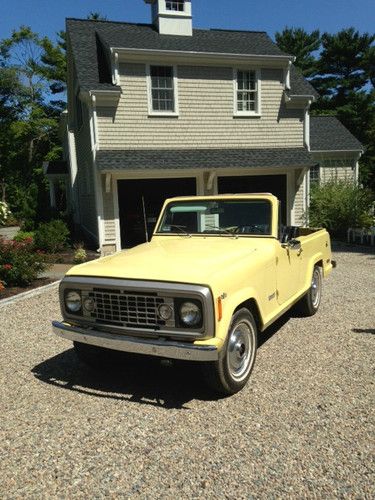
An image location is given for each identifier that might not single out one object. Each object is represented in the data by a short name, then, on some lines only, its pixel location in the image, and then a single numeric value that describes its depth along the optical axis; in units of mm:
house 13070
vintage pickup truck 3518
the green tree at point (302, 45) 39000
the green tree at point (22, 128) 36438
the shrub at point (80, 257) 11408
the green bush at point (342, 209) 14703
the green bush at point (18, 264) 8734
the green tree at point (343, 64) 37781
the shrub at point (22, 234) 14422
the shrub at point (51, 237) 12716
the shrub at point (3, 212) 9602
